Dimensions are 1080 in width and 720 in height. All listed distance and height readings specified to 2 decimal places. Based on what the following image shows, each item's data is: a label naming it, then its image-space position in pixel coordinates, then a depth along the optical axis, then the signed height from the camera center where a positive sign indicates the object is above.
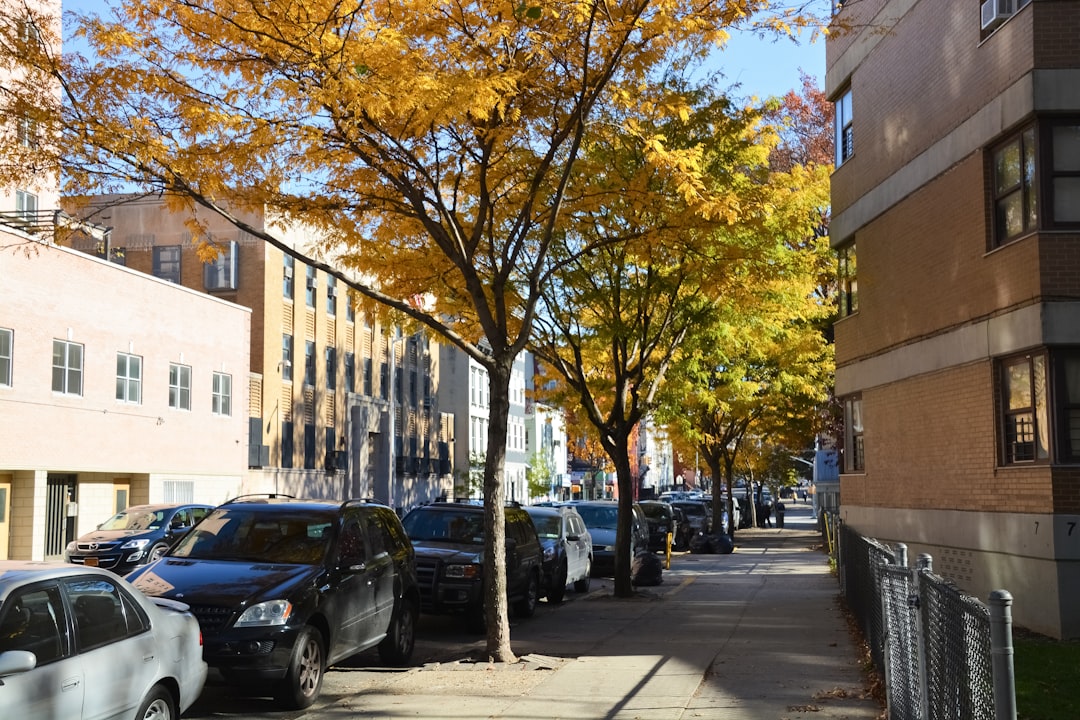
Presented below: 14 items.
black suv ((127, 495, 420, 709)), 9.81 -0.98
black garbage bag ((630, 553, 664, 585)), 23.56 -1.98
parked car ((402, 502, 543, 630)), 15.61 -1.17
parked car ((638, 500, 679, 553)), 36.81 -1.54
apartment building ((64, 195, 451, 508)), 46.22 +4.91
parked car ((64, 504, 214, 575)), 23.06 -1.17
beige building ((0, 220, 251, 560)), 30.38 +2.46
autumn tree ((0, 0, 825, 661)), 11.83 +3.89
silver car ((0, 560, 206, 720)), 6.45 -1.01
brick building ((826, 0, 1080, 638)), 14.75 +2.52
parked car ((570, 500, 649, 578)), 27.89 -1.42
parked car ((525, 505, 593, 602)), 20.40 -1.39
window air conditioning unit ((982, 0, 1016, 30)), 15.71 +6.03
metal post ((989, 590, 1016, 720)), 4.46 -0.72
